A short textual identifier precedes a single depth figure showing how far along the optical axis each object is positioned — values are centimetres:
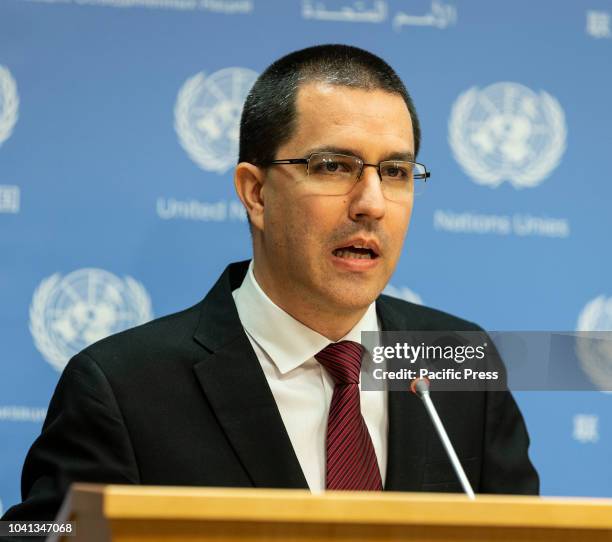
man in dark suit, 330
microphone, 314
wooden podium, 296
